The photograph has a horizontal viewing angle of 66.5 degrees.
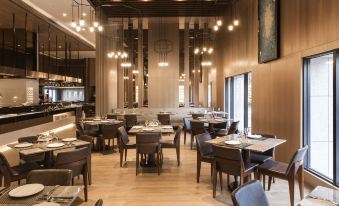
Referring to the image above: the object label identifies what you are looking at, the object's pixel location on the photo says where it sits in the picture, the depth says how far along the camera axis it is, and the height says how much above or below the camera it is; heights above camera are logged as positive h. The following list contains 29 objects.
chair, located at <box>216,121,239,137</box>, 5.91 -0.64
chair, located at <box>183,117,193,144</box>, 7.43 -0.71
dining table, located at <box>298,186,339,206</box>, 1.72 -0.68
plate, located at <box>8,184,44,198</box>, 1.95 -0.70
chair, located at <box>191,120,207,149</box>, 6.52 -0.68
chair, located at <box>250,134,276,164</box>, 4.03 -0.91
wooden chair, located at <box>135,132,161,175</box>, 4.77 -0.81
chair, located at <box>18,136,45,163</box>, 4.39 -0.98
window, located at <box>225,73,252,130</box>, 7.64 +0.08
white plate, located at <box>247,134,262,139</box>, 4.17 -0.58
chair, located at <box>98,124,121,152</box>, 6.47 -0.77
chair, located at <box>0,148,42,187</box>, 3.31 -0.96
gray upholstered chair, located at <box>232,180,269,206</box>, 1.81 -0.69
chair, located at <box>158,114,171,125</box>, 8.66 -0.59
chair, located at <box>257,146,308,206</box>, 3.30 -0.93
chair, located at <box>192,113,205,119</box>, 8.31 -0.47
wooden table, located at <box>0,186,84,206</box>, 1.85 -0.73
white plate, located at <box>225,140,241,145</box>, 3.76 -0.61
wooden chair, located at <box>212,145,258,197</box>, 3.38 -0.87
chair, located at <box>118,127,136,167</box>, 5.34 -0.88
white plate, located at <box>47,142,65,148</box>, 3.75 -0.66
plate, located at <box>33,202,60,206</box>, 1.78 -0.72
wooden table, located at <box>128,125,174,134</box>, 5.28 -0.61
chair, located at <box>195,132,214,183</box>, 4.22 -0.85
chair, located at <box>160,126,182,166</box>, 5.31 -0.89
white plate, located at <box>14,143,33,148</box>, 3.75 -0.66
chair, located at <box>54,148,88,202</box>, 3.30 -0.81
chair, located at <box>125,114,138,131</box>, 8.61 -0.66
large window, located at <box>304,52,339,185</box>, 4.15 -0.22
